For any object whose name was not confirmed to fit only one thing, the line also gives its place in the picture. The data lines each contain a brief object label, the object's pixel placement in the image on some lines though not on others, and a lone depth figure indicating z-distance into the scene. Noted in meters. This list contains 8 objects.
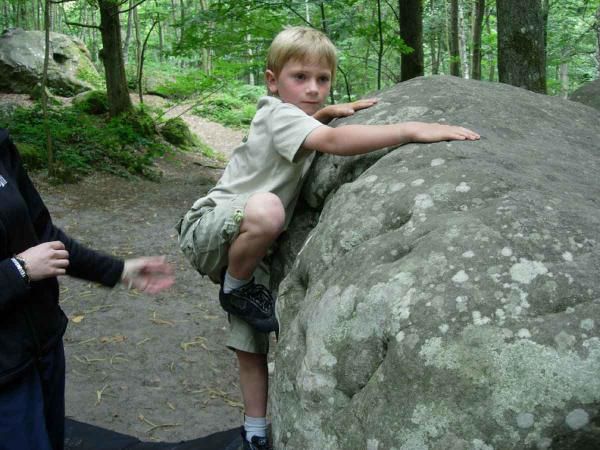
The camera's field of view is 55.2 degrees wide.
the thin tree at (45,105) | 8.73
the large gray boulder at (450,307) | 1.39
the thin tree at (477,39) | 12.16
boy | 2.47
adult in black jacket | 2.05
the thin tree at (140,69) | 12.78
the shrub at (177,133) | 13.39
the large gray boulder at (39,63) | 15.30
